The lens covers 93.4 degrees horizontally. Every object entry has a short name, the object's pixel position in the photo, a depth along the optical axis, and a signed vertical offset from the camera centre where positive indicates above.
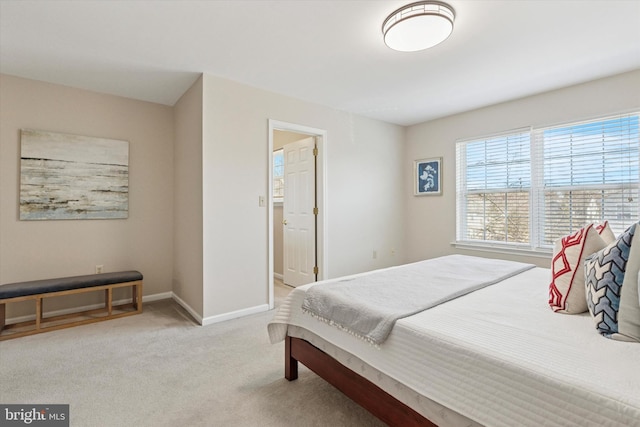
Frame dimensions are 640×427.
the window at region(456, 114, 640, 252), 3.00 +0.30
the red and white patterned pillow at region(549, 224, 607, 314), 1.41 -0.32
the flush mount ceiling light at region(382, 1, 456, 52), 1.93 +1.23
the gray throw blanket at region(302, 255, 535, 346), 1.40 -0.47
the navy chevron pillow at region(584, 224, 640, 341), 1.11 -0.32
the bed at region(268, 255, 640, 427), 0.86 -0.54
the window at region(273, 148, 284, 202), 4.90 +0.57
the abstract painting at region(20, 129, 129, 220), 3.03 +0.37
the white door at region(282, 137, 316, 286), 4.02 -0.06
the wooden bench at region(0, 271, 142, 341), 2.67 -0.78
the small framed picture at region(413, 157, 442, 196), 4.43 +0.49
